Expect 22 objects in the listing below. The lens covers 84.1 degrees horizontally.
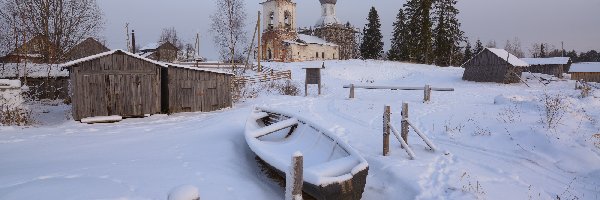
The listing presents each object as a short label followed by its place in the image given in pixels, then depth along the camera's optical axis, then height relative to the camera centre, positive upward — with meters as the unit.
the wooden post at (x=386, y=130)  8.21 -1.11
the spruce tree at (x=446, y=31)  45.47 +7.66
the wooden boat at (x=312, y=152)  5.28 -1.42
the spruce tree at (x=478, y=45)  67.31 +8.28
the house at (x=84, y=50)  24.54 +2.95
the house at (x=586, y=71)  42.38 +2.03
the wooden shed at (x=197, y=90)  15.06 -0.30
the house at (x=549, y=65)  39.72 +2.60
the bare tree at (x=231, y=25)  34.00 +6.11
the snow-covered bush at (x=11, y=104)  12.08 -0.83
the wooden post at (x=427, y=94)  16.50 -0.42
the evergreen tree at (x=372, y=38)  54.73 +7.75
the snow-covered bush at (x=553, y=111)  9.46 -0.81
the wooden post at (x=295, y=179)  4.40 -1.27
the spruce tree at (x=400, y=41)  50.84 +7.00
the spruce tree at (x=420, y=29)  45.50 +7.92
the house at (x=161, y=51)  49.16 +4.90
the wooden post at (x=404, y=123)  8.59 -0.97
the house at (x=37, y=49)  22.66 +2.35
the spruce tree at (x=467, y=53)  66.06 +6.57
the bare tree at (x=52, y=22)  21.81 +4.13
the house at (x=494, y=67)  28.80 +1.70
